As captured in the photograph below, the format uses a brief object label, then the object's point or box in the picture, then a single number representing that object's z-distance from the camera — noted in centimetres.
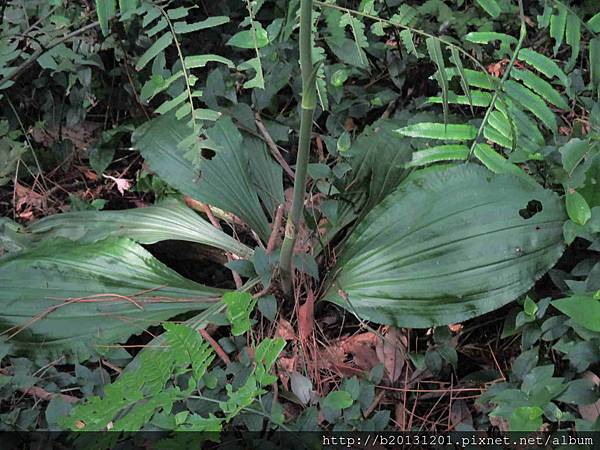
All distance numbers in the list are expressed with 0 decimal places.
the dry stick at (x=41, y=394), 181
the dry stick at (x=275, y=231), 222
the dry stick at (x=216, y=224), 226
